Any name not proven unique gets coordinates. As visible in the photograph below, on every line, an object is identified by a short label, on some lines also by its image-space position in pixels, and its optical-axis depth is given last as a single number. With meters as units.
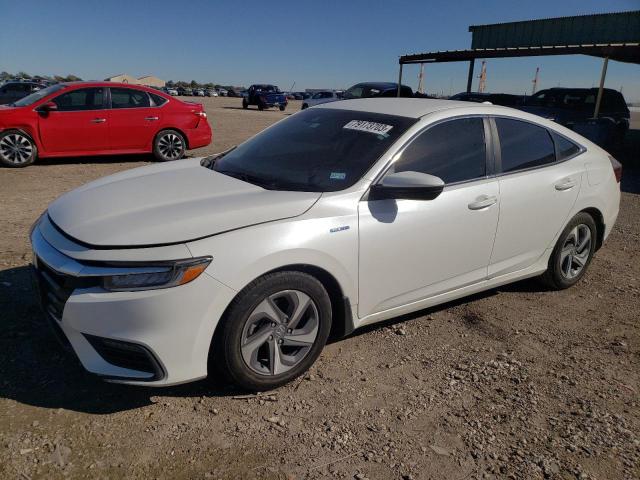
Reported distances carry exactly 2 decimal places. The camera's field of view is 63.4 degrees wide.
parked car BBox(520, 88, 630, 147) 12.73
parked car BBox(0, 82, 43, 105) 17.89
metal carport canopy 16.33
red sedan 8.88
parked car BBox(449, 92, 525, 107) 15.23
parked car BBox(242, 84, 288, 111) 33.34
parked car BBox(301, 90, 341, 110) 24.36
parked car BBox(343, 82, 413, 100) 19.28
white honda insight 2.45
